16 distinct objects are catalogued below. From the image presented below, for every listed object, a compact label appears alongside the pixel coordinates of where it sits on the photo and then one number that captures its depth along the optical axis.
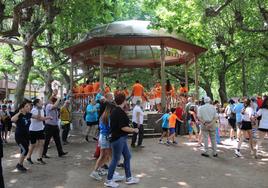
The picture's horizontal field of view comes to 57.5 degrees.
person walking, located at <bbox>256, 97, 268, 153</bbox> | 7.50
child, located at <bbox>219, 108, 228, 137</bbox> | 11.97
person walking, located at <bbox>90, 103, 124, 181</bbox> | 5.35
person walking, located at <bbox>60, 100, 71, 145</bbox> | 9.11
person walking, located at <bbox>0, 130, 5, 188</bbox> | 4.17
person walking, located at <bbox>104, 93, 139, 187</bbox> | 4.88
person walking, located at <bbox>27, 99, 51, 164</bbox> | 6.49
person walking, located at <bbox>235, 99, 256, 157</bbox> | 7.47
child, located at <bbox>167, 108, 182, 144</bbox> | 9.34
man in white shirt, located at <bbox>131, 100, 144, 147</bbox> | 8.32
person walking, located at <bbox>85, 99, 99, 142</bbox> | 9.74
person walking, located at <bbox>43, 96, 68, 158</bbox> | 7.27
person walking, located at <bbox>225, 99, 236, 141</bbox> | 10.50
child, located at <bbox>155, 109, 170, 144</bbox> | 9.35
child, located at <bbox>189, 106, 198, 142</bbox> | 9.51
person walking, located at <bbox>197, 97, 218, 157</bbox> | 7.51
